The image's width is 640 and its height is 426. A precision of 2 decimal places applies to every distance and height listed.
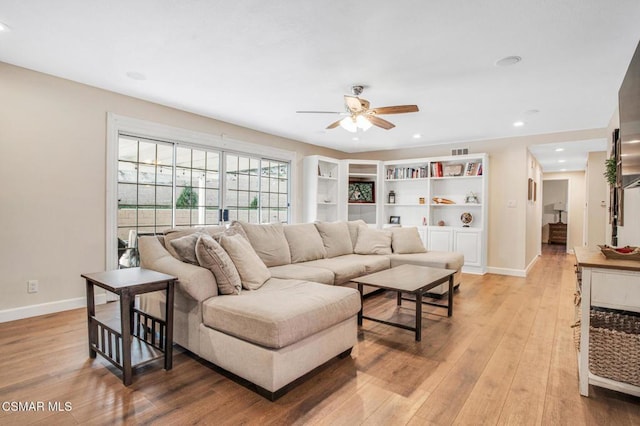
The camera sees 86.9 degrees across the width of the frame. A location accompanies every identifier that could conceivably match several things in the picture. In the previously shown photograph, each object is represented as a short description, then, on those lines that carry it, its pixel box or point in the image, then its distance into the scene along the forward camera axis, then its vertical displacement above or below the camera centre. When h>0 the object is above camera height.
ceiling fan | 3.24 +0.99
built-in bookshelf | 5.90 +0.28
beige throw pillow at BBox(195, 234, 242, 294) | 2.36 -0.38
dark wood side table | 2.03 -0.80
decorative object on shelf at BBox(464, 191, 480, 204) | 6.06 +0.25
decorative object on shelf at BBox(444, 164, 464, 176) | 6.18 +0.79
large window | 4.05 +0.29
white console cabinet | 1.84 -0.44
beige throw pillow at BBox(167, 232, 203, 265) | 2.49 -0.29
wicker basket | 1.89 -0.77
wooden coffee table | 2.80 -0.63
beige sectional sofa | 1.92 -0.63
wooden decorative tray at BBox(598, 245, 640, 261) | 1.98 -0.23
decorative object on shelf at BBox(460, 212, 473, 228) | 6.07 -0.12
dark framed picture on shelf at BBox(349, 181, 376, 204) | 7.06 +0.39
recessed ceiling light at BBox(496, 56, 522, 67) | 2.81 +1.29
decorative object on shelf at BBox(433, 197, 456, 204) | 6.29 +0.21
